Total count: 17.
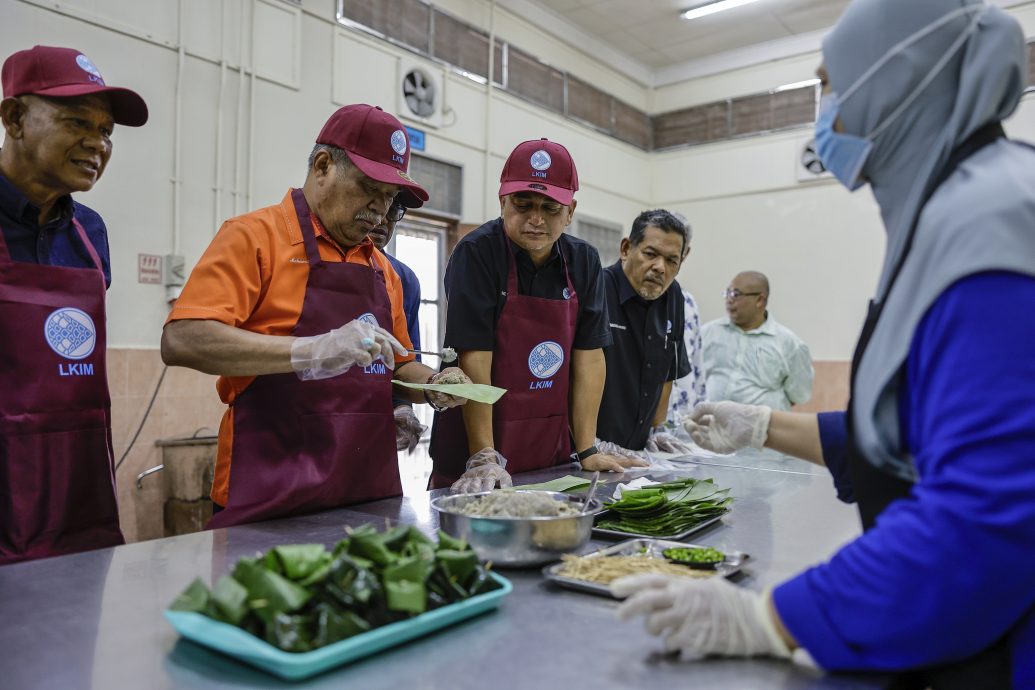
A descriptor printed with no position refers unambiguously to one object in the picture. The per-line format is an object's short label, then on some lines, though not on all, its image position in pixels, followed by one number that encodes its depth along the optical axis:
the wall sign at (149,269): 4.13
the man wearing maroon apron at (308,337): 1.74
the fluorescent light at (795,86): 7.36
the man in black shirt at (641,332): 3.12
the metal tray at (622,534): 1.64
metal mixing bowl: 1.37
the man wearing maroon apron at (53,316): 1.81
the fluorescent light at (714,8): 6.66
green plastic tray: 0.93
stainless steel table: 0.97
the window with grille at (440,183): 5.73
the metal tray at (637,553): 1.28
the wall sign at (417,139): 5.62
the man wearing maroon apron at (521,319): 2.44
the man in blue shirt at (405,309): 2.25
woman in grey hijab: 0.90
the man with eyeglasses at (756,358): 5.19
